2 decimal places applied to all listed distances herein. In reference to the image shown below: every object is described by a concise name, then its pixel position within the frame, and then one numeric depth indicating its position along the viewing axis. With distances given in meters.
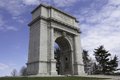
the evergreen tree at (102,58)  44.57
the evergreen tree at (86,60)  52.49
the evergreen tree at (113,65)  44.37
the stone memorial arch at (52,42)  24.28
